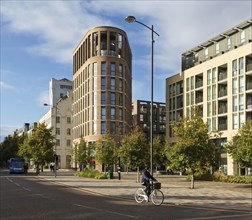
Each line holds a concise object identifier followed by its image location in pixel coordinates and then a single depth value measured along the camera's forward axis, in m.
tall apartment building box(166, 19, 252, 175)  36.85
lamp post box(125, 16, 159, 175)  14.71
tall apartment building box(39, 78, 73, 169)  76.86
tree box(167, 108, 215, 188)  21.37
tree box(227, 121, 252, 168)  21.27
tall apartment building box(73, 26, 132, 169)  57.50
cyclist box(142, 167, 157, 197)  13.17
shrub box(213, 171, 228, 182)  28.08
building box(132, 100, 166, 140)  84.22
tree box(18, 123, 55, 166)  45.60
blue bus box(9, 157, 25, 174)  46.07
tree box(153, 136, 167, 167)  32.67
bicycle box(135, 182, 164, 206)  12.74
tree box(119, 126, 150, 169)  27.62
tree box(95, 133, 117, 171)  34.43
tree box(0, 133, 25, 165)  82.77
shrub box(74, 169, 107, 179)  32.36
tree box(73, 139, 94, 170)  40.93
